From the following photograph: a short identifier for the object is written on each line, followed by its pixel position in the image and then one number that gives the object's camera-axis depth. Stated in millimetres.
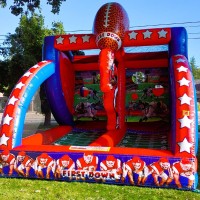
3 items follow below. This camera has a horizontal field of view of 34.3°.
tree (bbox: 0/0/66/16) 7621
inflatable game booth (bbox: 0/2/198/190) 3652
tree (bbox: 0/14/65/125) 10523
